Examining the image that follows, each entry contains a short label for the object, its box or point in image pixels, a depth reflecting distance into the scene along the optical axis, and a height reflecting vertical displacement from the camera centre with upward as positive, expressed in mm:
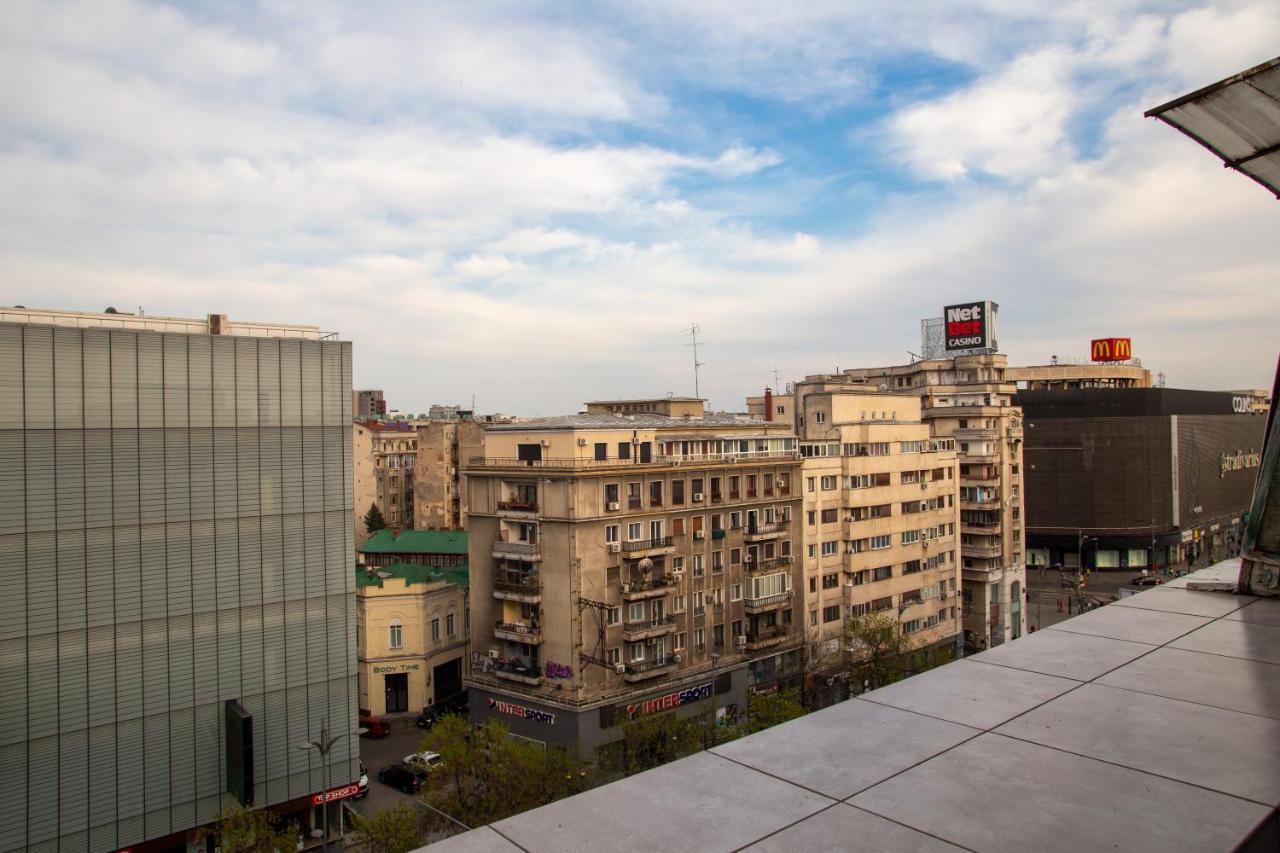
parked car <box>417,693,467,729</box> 56781 -18295
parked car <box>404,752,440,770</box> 47944 -17810
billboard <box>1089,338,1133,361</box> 127625 +11836
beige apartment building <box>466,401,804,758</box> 47688 -8062
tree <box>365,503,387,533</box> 105775 -9345
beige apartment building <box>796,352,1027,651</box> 74500 -6517
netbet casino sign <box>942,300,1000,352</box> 94750 +11949
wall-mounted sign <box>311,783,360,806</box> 36094 -14781
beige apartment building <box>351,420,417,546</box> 119438 -4148
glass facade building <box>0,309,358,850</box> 29328 -4706
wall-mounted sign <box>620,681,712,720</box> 47906 -15230
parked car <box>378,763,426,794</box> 46688 -18286
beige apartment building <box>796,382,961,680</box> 61281 -6511
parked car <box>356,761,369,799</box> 44656 -17848
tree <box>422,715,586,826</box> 35938 -14441
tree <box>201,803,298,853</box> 30312 -13915
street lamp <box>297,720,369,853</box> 33781 -12251
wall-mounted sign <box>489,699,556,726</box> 47781 -15410
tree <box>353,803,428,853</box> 31547 -14393
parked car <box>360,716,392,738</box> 55469 -18309
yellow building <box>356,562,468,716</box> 58688 -13650
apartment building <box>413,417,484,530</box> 89500 -3431
